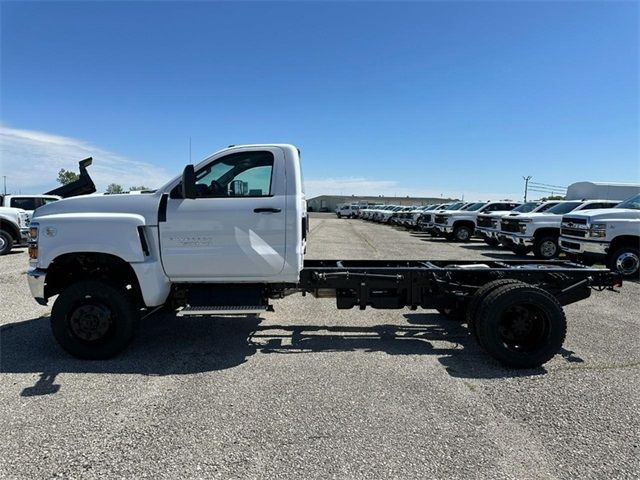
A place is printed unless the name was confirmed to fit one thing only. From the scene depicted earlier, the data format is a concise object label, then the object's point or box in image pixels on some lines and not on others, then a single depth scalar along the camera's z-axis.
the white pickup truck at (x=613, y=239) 9.41
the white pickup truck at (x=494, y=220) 14.84
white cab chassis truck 4.32
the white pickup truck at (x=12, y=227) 12.70
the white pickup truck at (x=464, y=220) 19.12
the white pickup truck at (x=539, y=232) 12.95
